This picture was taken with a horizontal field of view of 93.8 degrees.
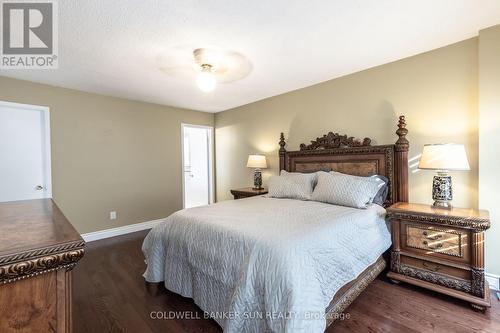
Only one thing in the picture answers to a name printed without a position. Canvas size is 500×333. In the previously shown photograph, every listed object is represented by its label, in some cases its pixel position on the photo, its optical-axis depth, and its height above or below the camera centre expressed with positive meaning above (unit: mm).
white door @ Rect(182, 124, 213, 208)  5238 -18
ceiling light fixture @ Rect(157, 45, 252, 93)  2377 +1153
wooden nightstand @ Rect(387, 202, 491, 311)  1859 -768
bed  1344 -647
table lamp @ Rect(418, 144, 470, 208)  2023 -15
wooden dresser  592 -301
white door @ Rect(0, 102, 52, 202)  2949 +201
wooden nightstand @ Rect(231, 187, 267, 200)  3827 -462
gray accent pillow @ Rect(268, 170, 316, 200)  2945 -283
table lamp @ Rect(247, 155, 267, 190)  3998 -7
